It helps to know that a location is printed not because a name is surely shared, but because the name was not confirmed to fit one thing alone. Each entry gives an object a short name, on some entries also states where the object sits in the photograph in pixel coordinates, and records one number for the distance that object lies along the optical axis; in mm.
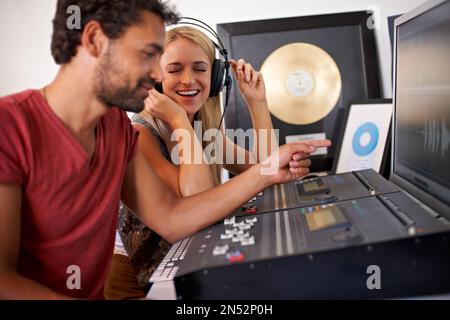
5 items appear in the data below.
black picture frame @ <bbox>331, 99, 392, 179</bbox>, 1404
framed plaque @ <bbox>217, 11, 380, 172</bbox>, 1763
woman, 1186
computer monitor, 818
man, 763
